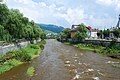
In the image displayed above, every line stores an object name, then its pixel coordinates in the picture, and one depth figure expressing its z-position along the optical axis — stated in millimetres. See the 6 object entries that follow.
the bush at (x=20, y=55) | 16695
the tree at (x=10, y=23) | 16654
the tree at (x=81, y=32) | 37618
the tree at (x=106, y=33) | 44682
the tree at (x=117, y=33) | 36993
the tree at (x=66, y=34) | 52234
